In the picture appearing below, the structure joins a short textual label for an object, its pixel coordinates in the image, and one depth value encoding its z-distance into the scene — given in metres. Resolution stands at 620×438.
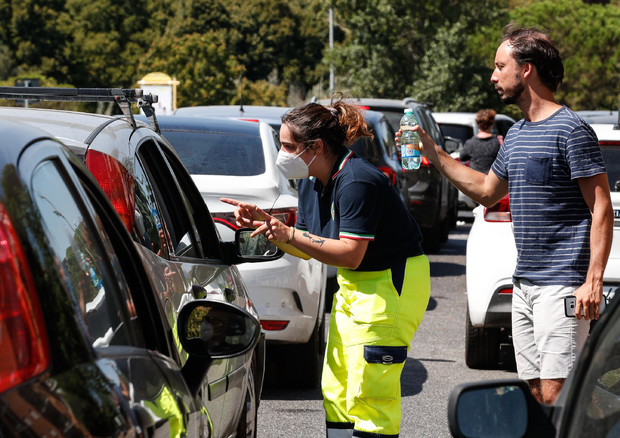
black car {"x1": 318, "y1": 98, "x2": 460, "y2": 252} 20.54
